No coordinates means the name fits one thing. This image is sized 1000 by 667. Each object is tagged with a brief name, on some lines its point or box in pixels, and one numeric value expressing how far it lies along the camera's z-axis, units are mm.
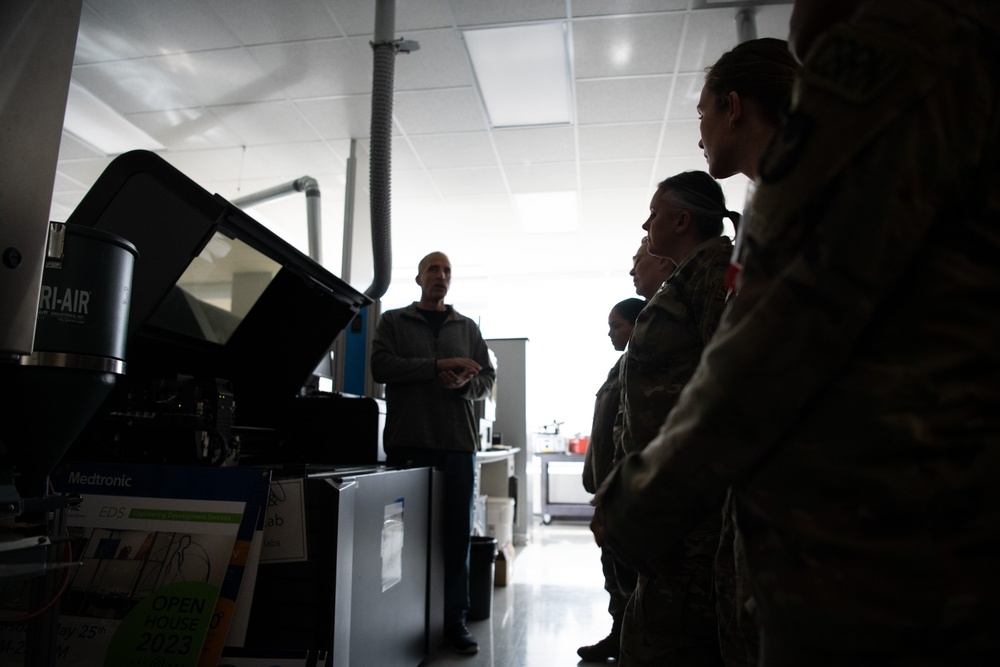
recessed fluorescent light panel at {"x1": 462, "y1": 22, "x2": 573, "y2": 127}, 3156
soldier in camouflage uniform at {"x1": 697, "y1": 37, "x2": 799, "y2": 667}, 1005
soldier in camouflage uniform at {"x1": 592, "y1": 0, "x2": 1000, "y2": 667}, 435
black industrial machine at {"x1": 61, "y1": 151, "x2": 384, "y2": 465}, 1320
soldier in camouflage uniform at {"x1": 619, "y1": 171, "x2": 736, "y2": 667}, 999
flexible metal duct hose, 2969
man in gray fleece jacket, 2379
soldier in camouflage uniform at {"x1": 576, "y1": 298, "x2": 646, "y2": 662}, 1787
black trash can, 2635
